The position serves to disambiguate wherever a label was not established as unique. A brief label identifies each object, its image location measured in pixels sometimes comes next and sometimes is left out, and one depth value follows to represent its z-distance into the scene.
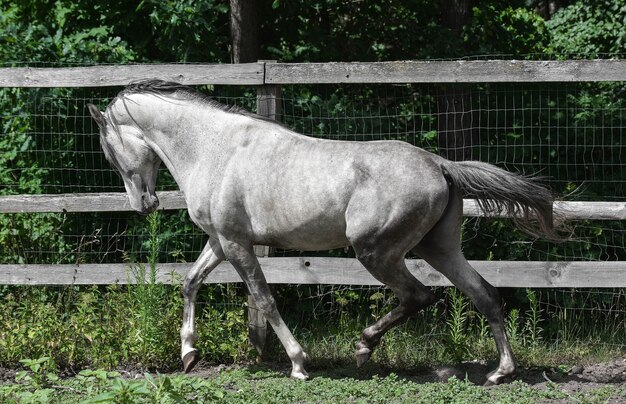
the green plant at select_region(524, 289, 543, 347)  14.52
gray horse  12.55
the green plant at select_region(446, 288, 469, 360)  13.98
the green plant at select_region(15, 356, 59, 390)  10.97
